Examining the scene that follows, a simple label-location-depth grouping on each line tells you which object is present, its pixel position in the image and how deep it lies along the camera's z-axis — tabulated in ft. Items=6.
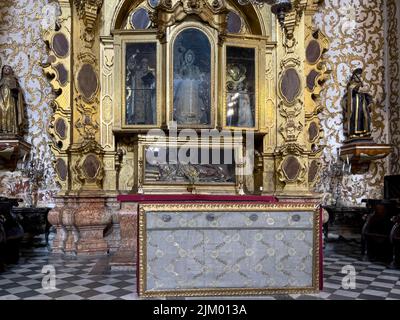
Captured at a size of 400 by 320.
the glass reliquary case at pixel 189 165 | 22.93
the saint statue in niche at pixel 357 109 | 25.08
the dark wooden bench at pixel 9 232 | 18.70
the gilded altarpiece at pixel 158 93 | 22.81
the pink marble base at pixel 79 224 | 22.02
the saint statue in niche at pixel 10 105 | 23.40
